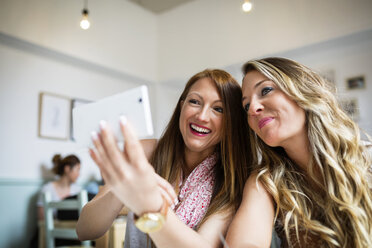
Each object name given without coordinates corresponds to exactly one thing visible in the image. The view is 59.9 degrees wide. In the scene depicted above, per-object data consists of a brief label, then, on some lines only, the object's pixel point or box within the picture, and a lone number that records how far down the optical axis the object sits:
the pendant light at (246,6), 2.46
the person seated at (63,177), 3.55
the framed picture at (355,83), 3.54
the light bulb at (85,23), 2.90
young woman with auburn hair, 0.70
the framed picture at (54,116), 3.76
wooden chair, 2.34
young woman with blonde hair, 0.98
